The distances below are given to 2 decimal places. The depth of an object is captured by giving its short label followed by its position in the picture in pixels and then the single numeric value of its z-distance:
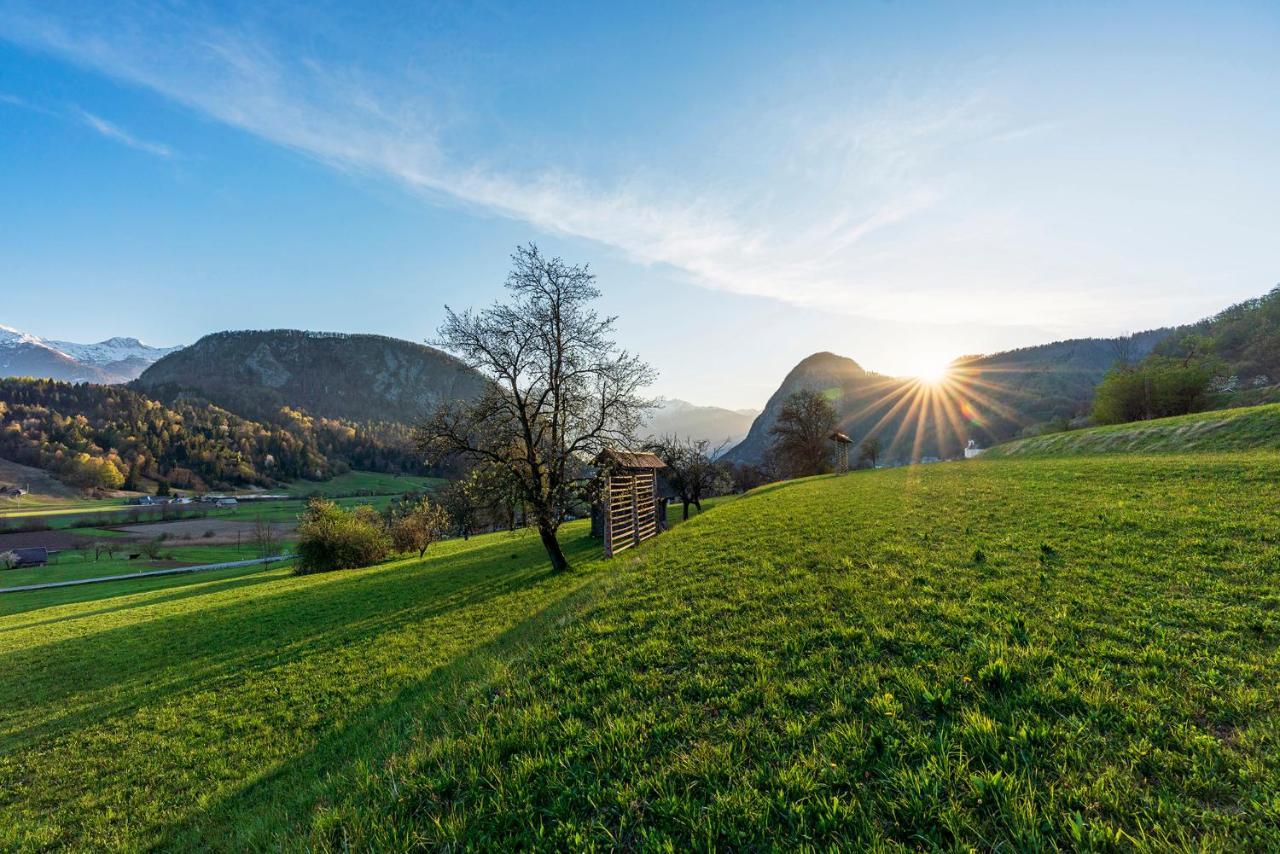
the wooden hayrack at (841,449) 36.38
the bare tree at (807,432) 50.81
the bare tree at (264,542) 55.16
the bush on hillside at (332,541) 31.77
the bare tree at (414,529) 38.31
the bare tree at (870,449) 64.94
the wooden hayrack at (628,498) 18.70
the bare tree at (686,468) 35.75
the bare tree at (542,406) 15.99
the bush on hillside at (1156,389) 36.41
